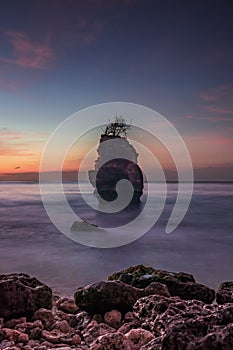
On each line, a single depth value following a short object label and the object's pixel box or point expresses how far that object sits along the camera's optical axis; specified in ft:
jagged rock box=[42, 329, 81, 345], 13.30
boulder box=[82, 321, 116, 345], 14.05
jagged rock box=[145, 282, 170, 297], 17.79
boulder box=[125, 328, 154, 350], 12.11
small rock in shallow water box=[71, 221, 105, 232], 61.31
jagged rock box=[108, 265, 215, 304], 19.38
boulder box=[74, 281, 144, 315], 16.43
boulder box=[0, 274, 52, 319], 15.78
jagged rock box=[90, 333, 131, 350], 11.19
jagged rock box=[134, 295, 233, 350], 8.07
